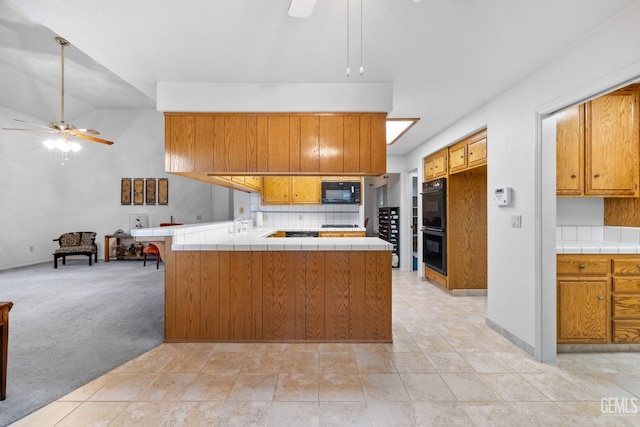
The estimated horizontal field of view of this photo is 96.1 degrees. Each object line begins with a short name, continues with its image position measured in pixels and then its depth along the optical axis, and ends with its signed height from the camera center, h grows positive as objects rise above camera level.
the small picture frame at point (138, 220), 7.28 -0.16
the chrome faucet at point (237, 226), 3.91 -0.17
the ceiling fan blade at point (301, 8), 1.34 +1.00
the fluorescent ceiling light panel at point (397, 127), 3.73 +1.21
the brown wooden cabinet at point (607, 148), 2.49 +0.56
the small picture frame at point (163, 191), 7.41 +0.59
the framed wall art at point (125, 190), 7.30 +0.61
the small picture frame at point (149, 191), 7.38 +0.59
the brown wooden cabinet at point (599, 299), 2.36 -0.70
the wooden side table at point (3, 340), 1.72 -0.76
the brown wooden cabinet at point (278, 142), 2.78 +0.69
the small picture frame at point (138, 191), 7.34 +0.58
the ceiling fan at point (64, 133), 4.42 +1.27
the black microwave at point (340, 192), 5.49 +0.41
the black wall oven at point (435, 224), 4.27 -0.17
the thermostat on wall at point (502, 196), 2.63 +0.16
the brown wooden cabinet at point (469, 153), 3.33 +0.77
